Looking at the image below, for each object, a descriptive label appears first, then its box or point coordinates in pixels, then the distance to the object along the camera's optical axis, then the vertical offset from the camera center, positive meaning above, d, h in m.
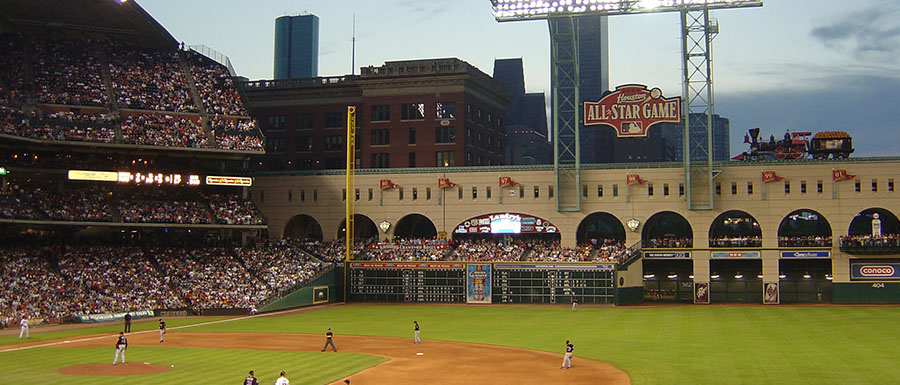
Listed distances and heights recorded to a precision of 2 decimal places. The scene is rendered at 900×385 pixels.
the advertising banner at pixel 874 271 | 75.19 -1.34
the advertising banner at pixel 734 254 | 77.62 +0.19
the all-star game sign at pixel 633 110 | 77.75 +13.91
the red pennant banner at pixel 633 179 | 80.00 +7.44
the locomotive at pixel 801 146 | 78.56 +10.81
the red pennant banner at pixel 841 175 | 75.75 +7.47
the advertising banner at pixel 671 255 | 78.88 +0.08
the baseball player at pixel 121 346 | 40.41 -4.51
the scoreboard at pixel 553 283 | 75.56 -2.54
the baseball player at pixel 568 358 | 39.59 -4.98
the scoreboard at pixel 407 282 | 79.38 -2.61
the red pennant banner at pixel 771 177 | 77.06 +7.40
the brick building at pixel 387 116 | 96.56 +16.95
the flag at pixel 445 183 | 84.94 +7.43
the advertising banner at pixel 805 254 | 76.25 +0.21
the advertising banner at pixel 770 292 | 77.44 -3.37
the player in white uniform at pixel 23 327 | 51.16 -4.60
